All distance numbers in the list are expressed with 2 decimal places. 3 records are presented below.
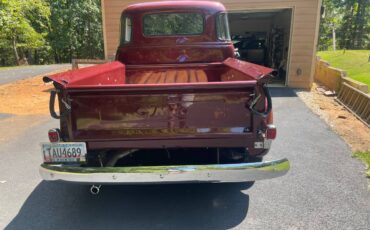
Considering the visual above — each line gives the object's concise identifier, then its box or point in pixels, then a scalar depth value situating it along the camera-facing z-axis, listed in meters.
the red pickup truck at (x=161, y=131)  2.80
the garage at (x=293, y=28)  9.98
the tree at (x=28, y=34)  25.13
